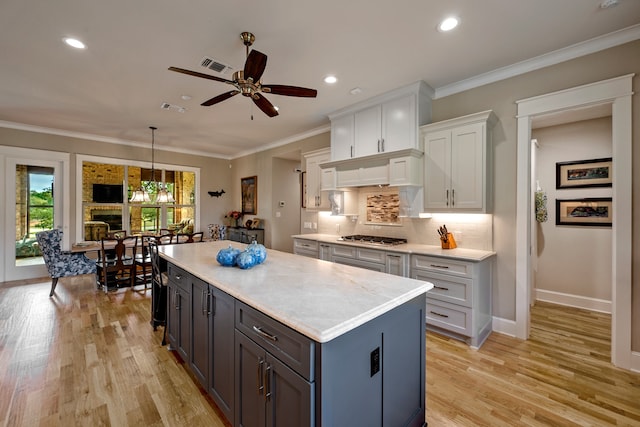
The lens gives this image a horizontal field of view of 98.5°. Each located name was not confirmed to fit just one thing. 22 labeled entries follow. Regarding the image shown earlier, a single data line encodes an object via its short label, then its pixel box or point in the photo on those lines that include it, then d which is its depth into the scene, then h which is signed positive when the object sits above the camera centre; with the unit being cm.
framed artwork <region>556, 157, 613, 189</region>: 355 +55
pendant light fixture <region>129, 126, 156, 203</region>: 481 +29
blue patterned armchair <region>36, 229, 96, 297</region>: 417 -74
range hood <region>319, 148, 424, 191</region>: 331 +58
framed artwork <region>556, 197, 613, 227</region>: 355 +3
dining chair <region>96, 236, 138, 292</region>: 439 -85
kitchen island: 111 -64
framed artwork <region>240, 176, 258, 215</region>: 680 +47
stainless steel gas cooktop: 364 -36
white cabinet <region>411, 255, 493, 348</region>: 271 -85
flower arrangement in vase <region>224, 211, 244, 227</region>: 718 -14
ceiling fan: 203 +107
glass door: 498 +4
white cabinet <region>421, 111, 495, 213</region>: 293 +56
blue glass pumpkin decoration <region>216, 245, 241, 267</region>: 209 -34
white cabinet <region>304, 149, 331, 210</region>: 461 +56
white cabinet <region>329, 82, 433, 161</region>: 336 +122
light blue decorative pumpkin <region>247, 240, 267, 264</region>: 212 -30
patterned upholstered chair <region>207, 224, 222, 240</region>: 659 -46
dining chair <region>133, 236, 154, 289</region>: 452 -84
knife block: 316 -33
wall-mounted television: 589 +42
